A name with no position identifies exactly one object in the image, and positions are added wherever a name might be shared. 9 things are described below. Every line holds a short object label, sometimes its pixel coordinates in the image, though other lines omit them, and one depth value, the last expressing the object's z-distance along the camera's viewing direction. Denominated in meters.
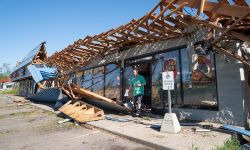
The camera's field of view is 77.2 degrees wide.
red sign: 6.03
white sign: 4.39
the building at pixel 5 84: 69.93
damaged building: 3.89
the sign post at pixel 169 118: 4.29
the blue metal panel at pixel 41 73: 12.88
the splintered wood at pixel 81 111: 5.98
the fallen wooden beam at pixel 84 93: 6.86
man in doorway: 6.38
